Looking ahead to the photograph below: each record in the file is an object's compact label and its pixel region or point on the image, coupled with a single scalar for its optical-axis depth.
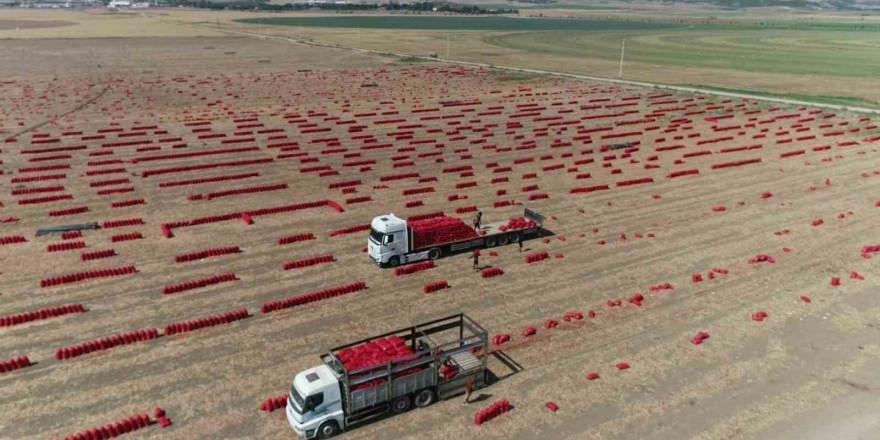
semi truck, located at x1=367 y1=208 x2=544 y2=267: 33.88
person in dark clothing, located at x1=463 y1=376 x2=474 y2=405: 22.52
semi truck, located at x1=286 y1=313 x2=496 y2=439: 20.50
